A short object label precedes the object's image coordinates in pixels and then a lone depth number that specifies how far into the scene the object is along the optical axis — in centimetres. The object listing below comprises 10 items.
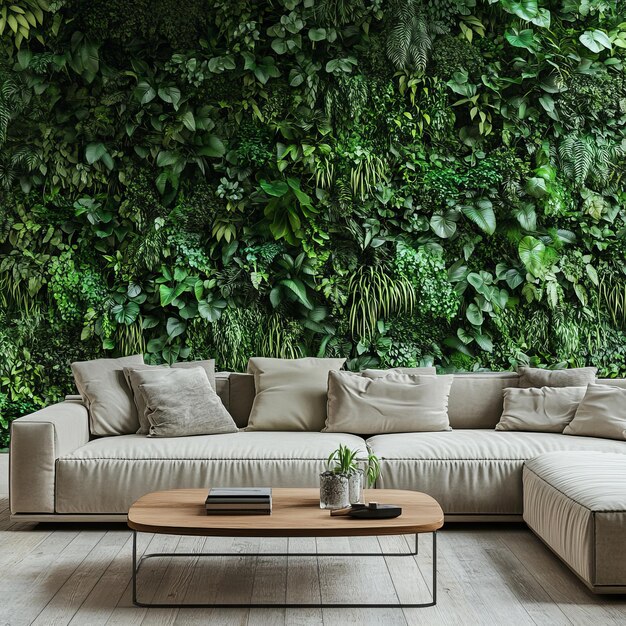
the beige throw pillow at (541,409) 411
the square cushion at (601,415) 392
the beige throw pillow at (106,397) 406
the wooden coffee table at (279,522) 255
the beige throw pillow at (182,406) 394
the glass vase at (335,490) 281
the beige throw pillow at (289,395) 418
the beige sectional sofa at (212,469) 359
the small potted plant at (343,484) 281
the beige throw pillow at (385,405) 412
